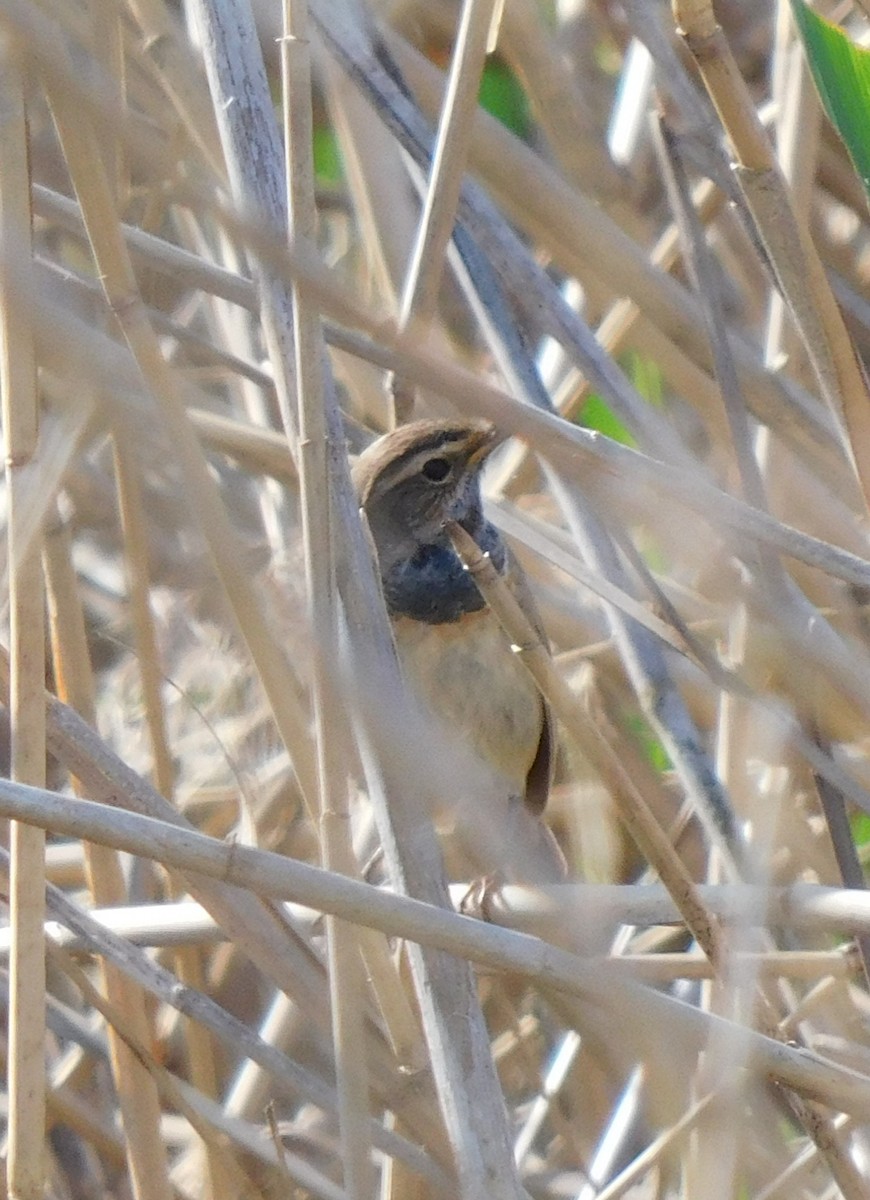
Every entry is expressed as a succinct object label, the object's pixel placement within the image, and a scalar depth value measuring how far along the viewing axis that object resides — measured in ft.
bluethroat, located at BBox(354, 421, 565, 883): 19.11
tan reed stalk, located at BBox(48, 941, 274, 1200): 15.35
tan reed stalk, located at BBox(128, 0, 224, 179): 15.55
